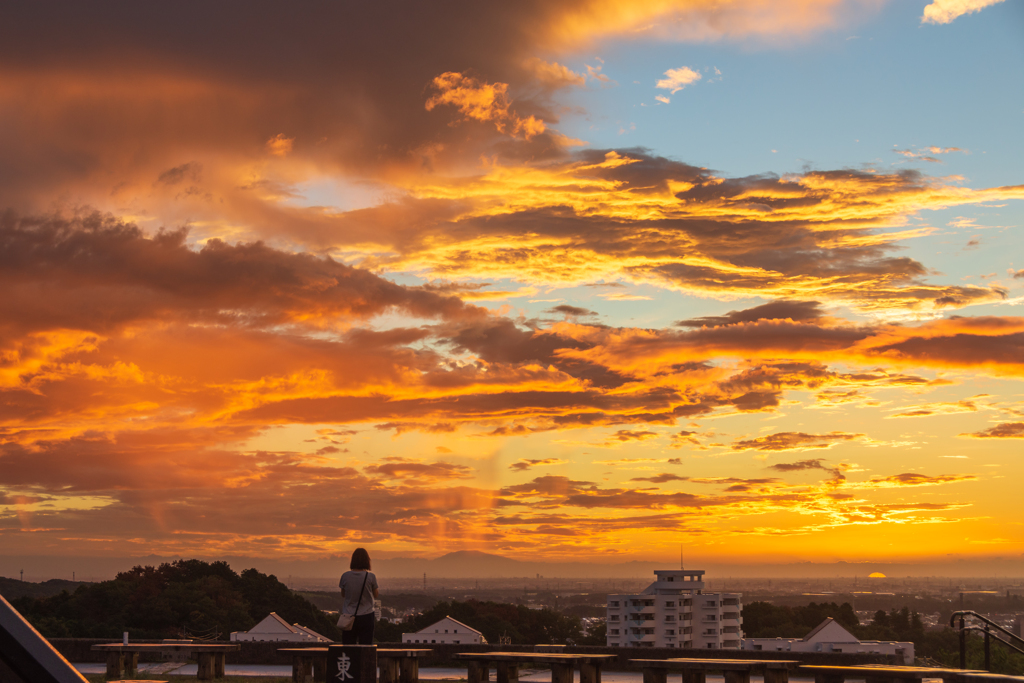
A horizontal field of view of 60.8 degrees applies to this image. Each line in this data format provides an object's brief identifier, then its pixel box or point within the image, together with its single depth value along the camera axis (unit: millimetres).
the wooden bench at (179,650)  16391
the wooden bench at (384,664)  15047
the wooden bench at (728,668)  12789
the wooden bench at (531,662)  13875
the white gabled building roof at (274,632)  29469
